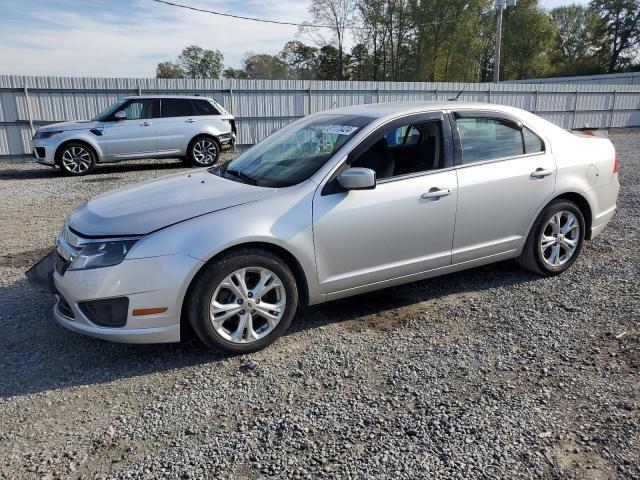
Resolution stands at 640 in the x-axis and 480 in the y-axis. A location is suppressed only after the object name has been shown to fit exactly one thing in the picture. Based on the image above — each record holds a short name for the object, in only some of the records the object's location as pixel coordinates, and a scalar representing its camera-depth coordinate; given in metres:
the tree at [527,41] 56.66
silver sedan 3.23
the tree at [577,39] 61.41
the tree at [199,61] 70.25
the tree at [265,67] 62.97
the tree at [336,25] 48.81
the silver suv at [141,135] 11.62
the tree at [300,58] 59.34
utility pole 25.32
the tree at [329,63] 54.03
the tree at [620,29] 58.69
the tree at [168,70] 69.34
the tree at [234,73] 67.81
